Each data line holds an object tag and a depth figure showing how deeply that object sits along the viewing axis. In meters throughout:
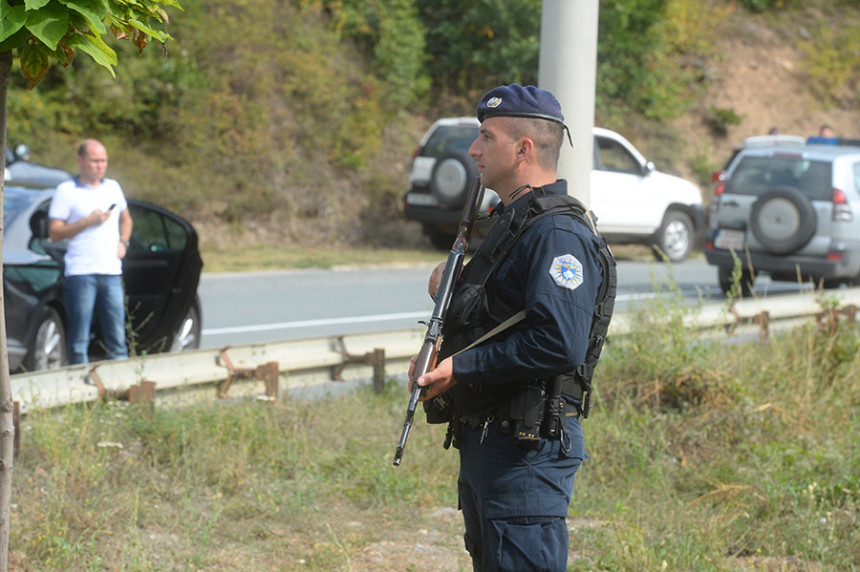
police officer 6.04
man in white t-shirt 14.23
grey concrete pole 11.52
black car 14.67
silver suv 24.84
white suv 34.81
